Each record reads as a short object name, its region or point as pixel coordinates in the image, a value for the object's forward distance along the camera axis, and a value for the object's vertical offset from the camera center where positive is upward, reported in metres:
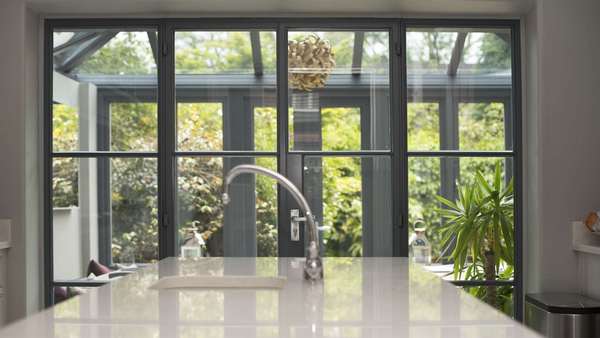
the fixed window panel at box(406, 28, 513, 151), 4.23 +0.50
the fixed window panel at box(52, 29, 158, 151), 4.21 +0.50
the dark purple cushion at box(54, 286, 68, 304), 4.25 -0.85
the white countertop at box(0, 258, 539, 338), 1.08 -0.30
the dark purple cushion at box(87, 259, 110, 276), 4.21 -0.68
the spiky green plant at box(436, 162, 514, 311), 4.18 -0.44
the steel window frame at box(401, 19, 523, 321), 4.20 +0.14
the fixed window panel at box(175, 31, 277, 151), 4.21 +0.46
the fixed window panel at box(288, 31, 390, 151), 4.21 +0.50
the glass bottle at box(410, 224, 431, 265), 4.21 -0.52
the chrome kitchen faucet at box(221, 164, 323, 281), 1.73 -0.19
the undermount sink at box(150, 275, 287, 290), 1.90 -0.35
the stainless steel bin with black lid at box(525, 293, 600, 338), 3.47 -0.86
